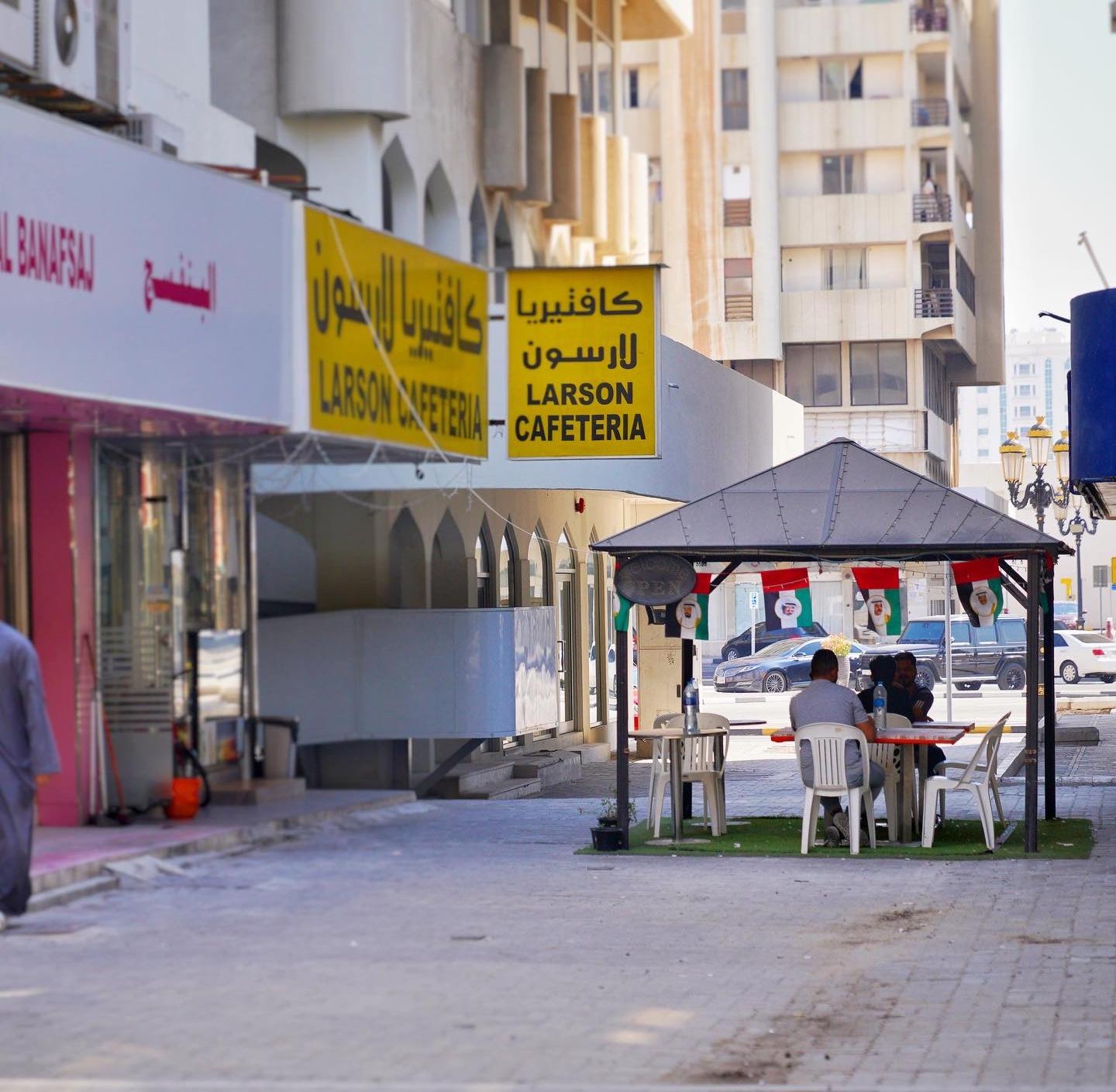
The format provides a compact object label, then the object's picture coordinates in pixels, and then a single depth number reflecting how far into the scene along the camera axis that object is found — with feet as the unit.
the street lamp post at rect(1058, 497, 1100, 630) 157.62
